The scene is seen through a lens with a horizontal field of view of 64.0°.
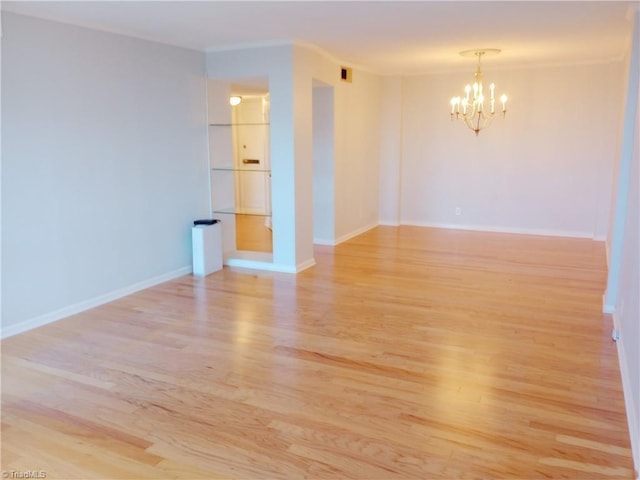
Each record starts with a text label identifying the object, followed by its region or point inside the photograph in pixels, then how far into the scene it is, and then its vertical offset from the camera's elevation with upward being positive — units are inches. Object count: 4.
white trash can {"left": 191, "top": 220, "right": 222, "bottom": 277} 209.2 -35.3
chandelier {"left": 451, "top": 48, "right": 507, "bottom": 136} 289.2 +26.2
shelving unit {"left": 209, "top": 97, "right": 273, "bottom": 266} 226.2 -10.4
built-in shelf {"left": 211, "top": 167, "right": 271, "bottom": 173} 224.0 -4.5
